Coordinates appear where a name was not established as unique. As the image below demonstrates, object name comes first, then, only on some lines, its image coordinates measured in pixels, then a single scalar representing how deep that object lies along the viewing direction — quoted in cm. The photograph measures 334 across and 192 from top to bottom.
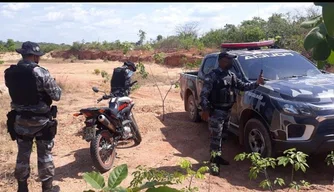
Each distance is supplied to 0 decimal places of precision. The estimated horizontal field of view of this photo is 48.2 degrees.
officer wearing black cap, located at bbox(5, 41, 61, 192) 383
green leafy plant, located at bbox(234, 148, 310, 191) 321
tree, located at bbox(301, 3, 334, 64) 114
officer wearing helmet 582
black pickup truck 435
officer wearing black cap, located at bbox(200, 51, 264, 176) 484
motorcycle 486
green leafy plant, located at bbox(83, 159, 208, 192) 159
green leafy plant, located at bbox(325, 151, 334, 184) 394
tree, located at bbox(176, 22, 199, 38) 3825
